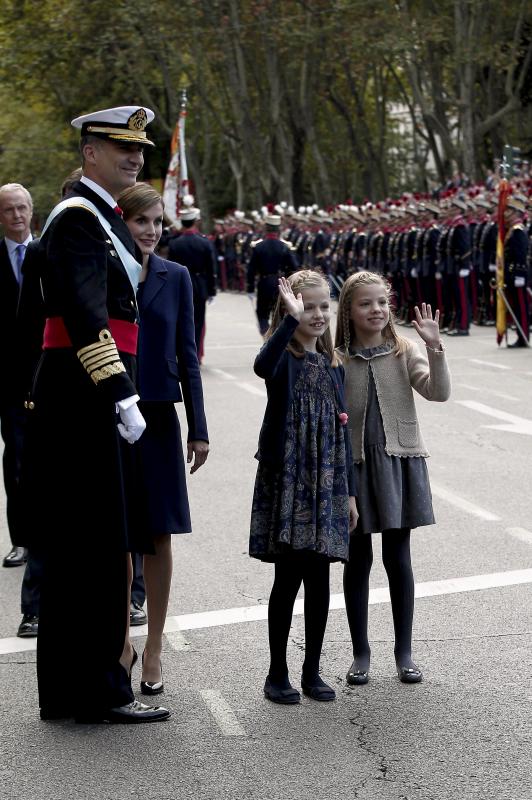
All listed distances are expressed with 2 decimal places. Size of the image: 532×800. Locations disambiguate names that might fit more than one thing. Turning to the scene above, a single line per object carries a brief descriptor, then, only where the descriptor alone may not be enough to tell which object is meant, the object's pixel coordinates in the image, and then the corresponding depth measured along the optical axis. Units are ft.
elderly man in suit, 50.96
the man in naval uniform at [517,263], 132.05
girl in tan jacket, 38.19
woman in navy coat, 37.32
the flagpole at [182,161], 164.38
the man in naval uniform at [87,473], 34.94
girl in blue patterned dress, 36.04
